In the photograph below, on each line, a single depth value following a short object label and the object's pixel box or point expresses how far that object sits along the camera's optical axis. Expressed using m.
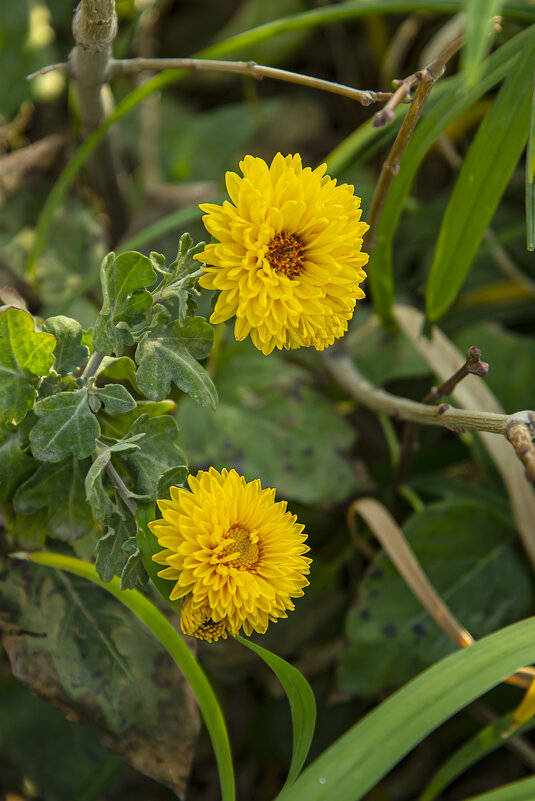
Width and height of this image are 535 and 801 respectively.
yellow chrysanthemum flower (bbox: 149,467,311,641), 0.53
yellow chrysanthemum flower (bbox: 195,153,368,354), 0.53
